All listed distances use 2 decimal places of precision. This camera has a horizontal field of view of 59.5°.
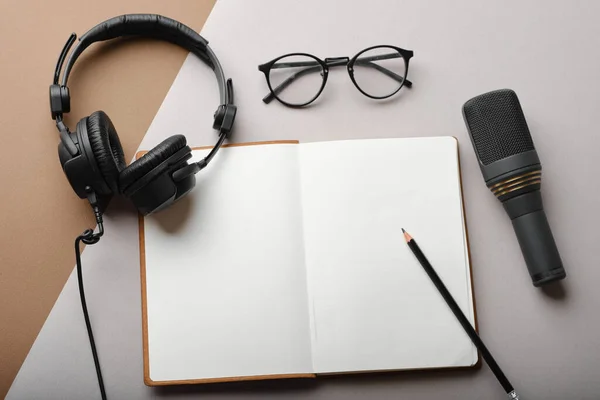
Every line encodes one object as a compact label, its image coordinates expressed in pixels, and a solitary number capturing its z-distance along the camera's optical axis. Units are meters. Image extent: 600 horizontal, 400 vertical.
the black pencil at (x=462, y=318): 0.87
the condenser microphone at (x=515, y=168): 0.87
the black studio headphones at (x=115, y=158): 0.80
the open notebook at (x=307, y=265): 0.88
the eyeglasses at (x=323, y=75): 0.96
